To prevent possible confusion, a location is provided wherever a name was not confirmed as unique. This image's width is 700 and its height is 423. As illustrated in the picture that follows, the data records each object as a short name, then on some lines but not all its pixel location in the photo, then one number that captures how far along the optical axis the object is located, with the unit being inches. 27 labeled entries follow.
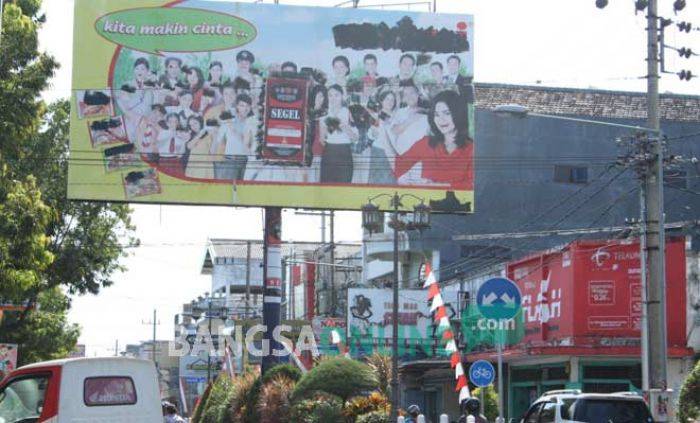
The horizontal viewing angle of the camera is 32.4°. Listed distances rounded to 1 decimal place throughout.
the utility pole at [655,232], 832.9
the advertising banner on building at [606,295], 1349.7
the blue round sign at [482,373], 837.2
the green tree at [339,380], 1181.1
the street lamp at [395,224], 1147.9
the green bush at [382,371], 1232.8
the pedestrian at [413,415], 1043.2
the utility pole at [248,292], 2445.9
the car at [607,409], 754.8
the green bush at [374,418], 1155.9
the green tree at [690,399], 964.6
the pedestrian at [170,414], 1073.5
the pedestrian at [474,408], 704.4
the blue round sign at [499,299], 690.2
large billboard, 1432.1
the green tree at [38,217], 859.4
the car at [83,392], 632.4
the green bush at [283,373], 1332.4
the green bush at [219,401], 1429.3
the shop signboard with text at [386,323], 1823.3
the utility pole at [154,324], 3836.6
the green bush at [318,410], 1170.6
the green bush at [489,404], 1343.8
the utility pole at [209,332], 2281.5
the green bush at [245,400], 1343.5
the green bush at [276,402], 1266.7
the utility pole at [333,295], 2315.7
